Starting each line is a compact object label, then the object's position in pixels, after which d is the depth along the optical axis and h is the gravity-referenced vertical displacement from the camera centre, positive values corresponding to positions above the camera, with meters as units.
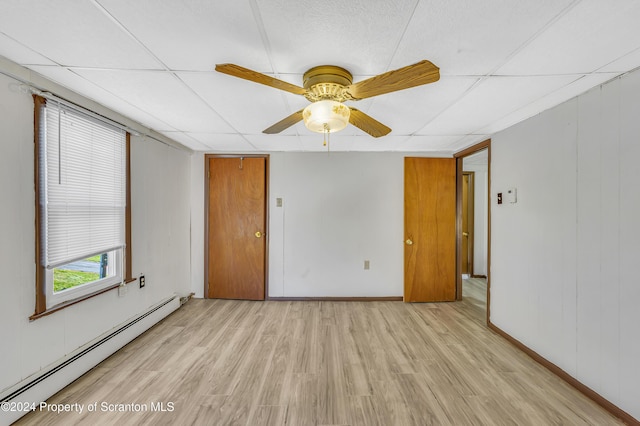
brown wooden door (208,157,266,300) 3.49 -0.23
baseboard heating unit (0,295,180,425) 1.46 -1.14
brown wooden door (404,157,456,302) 3.45 -0.24
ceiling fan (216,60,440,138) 1.11 +0.64
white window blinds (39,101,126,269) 1.64 +0.20
